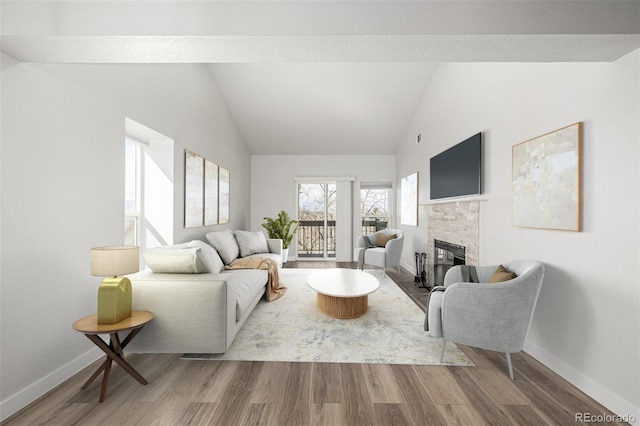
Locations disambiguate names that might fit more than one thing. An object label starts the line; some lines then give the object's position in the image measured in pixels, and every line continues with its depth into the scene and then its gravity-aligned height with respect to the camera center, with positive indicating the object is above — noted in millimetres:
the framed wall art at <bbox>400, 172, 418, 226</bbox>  5553 +285
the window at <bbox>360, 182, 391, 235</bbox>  7219 +241
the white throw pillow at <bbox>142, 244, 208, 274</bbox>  2406 -406
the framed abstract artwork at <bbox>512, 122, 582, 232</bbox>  2043 +270
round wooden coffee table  3088 -853
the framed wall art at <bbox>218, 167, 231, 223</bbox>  5082 +322
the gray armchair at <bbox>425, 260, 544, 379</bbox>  2068 -720
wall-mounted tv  3291 +573
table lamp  1897 -406
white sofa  2262 -799
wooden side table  1832 -831
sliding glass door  7301 -171
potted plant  6492 -359
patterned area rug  2387 -1184
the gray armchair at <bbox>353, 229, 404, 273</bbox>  5086 -732
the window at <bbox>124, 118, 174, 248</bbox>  3189 +287
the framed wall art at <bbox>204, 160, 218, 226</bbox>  4465 +324
